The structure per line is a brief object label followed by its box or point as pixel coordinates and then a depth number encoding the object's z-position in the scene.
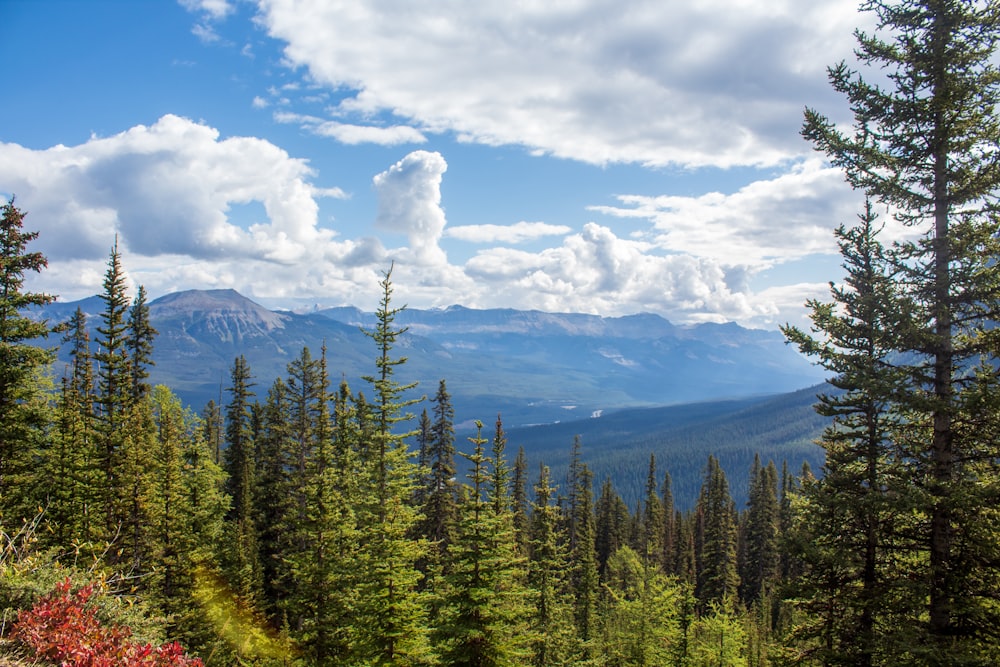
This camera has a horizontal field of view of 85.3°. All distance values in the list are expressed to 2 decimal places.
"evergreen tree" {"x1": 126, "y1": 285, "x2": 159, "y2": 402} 34.78
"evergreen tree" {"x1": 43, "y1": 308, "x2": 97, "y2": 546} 23.56
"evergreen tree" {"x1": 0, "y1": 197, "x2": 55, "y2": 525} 20.45
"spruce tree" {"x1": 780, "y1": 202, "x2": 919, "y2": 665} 11.64
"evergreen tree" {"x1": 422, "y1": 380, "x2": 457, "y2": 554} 38.25
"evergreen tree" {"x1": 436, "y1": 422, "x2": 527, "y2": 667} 17.80
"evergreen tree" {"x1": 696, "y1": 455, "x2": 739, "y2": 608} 55.00
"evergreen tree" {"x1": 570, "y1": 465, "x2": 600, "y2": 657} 41.55
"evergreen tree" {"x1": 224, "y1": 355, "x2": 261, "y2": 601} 32.88
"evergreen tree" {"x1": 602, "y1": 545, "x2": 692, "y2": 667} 25.02
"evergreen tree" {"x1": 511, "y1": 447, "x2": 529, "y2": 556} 51.38
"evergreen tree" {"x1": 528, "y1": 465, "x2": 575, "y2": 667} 28.19
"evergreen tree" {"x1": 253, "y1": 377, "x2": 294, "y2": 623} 35.22
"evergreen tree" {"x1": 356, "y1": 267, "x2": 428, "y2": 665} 19.05
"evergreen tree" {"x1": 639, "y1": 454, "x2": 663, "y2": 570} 65.06
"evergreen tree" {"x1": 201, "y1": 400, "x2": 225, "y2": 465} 57.50
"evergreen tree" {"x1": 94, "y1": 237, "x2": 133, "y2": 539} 25.02
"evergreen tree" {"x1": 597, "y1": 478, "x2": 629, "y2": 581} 70.62
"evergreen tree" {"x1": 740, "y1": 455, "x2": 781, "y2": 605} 65.69
